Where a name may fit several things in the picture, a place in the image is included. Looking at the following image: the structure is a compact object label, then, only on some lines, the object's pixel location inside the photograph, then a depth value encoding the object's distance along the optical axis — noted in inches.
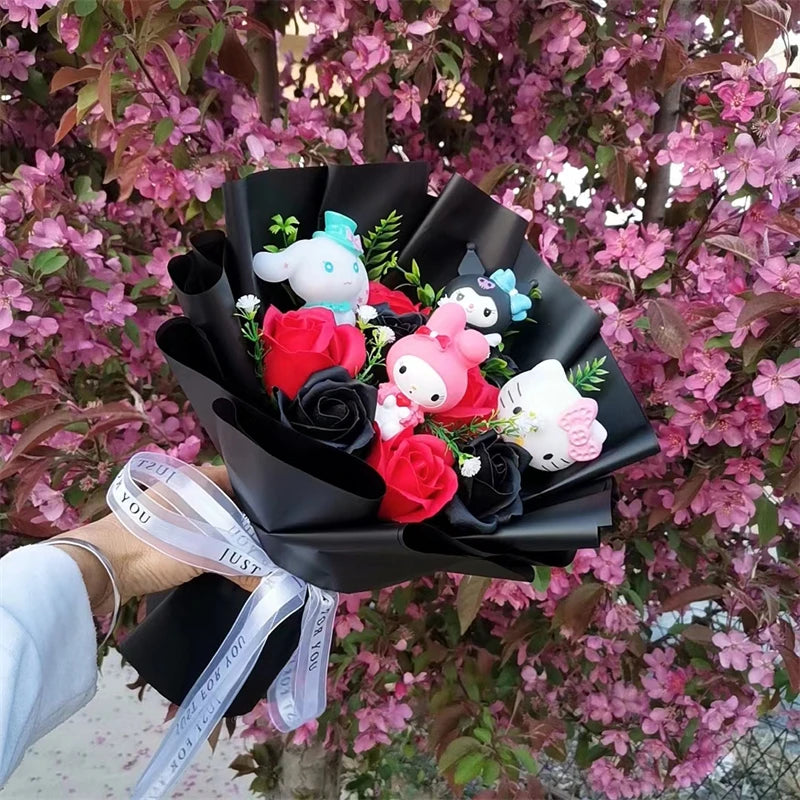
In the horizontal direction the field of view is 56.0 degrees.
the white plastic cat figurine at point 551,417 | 23.7
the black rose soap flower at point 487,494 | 22.8
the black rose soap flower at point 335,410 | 21.8
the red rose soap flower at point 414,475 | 21.6
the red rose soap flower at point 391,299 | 27.4
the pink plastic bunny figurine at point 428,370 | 22.9
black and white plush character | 25.8
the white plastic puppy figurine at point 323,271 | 25.0
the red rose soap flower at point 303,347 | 22.7
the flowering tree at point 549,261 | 34.5
